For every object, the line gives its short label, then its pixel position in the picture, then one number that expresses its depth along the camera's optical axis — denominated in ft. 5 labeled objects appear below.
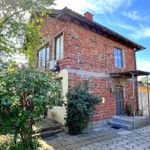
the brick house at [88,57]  26.30
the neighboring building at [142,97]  39.56
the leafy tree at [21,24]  27.99
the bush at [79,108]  22.57
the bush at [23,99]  13.69
